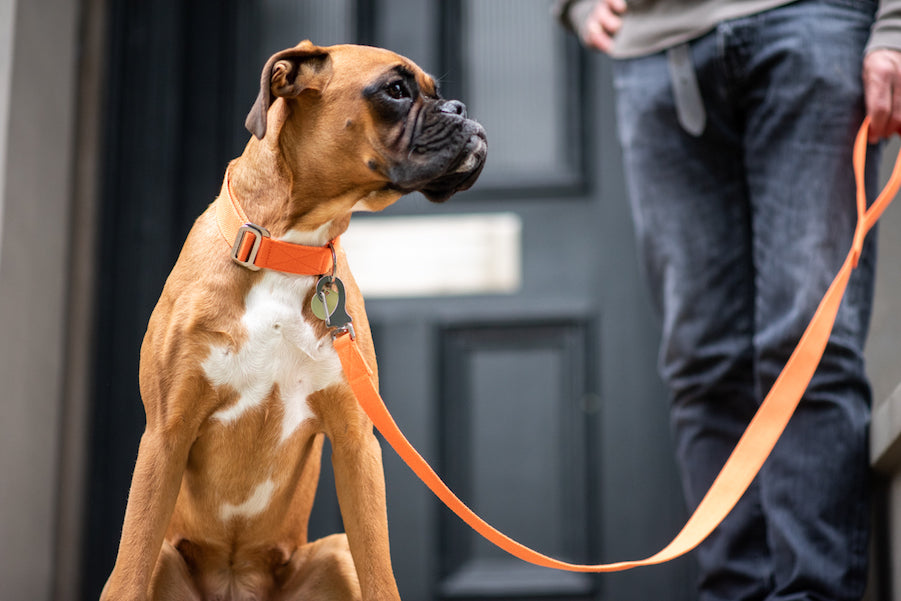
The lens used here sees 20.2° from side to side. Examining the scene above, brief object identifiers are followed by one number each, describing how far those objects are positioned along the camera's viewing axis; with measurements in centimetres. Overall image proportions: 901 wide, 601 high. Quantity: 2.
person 260
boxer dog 239
